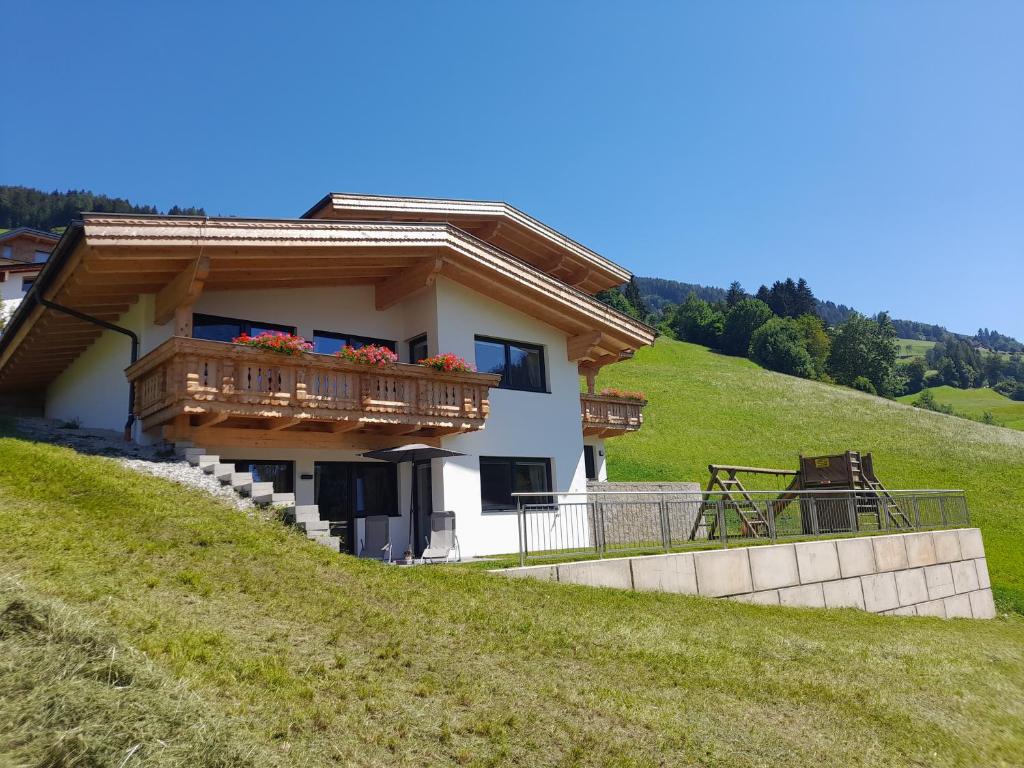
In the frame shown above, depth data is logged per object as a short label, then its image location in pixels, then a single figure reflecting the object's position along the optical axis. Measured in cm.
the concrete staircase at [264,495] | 1051
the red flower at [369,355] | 1366
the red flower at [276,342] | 1248
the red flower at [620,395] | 2358
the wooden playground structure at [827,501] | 1495
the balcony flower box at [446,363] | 1497
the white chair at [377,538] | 1427
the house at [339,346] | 1227
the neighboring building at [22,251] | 4950
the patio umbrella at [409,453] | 1341
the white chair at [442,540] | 1313
